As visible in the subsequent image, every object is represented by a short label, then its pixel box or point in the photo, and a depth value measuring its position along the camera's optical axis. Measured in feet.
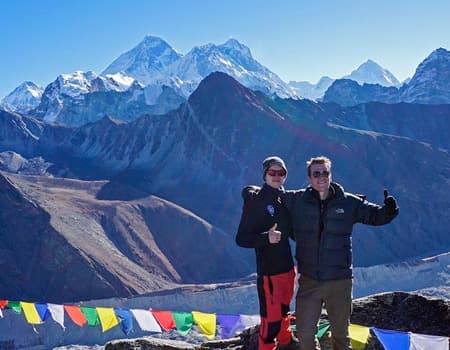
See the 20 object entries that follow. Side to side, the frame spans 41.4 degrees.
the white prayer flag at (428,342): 24.22
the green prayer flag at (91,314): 56.39
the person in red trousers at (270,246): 22.39
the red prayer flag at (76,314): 56.85
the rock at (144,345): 26.31
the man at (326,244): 21.13
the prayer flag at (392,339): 24.49
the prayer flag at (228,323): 46.85
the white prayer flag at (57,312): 57.26
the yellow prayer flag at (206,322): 47.52
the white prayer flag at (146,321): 49.96
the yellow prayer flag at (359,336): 25.13
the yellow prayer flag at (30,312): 59.98
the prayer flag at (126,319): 50.65
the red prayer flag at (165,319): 50.16
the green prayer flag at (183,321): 48.57
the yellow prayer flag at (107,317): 52.49
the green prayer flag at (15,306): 61.22
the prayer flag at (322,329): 25.98
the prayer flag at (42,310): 59.82
